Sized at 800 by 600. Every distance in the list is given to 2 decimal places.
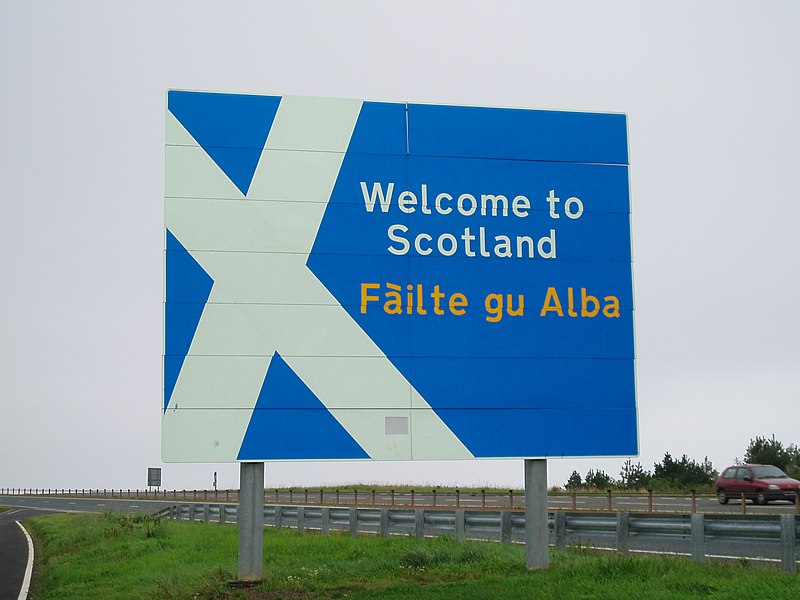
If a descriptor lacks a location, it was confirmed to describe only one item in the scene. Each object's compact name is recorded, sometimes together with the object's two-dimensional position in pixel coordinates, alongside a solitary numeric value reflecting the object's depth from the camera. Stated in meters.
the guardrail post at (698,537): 14.94
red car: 38.94
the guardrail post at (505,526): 18.55
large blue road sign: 13.53
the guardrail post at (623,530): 16.62
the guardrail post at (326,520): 25.33
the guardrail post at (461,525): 19.92
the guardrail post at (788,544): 13.77
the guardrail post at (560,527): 18.30
